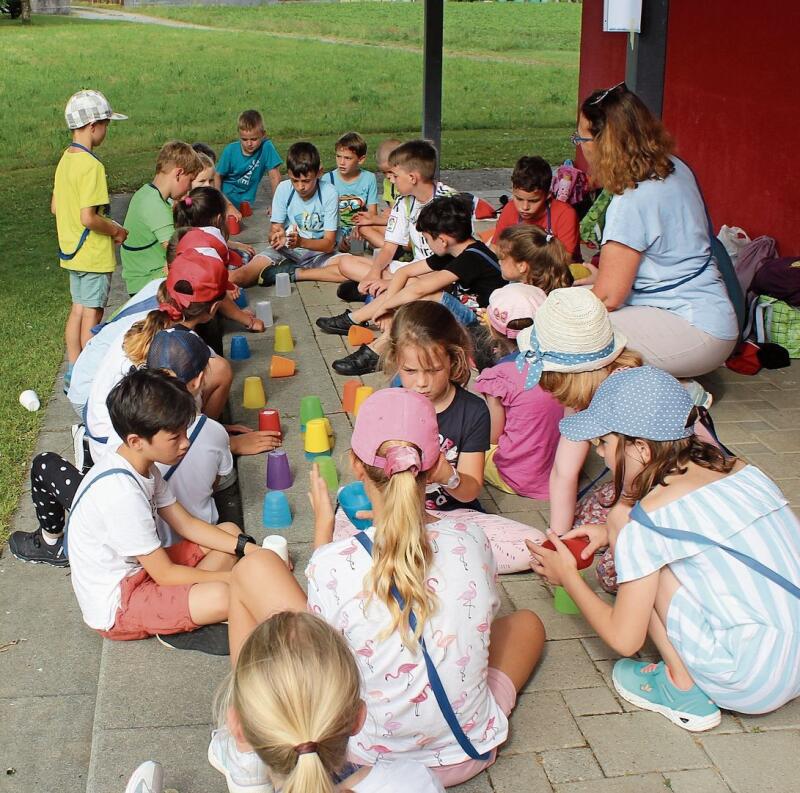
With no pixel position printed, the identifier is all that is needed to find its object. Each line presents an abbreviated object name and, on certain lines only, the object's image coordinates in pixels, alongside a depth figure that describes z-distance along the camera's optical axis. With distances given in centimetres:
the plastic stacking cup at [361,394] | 553
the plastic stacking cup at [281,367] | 629
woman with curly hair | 482
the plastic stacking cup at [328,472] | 482
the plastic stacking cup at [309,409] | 554
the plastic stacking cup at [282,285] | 791
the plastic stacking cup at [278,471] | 483
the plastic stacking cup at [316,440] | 519
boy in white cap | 623
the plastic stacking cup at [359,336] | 671
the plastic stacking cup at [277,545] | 402
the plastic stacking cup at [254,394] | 587
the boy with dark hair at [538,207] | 668
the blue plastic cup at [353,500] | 398
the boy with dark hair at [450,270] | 586
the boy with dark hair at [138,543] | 355
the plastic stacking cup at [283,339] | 673
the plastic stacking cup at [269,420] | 542
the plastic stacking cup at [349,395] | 573
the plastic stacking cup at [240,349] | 659
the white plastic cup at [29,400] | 585
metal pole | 1091
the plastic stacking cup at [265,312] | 728
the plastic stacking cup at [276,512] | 451
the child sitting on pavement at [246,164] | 986
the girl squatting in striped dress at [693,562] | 293
